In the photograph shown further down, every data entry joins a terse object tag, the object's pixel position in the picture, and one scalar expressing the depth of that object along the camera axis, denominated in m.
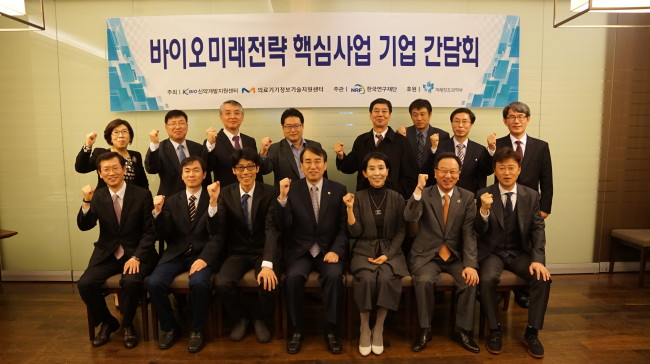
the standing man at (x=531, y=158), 3.66
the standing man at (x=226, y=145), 3.71
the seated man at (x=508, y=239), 3.03
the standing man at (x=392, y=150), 3.73
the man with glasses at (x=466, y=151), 3.67
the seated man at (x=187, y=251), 3.05
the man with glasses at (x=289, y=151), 3.71
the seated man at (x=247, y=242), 3.11
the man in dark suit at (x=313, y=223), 3.11
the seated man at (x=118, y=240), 3.09
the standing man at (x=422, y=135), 3.83
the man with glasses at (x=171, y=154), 3.60
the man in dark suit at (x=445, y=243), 3.03
